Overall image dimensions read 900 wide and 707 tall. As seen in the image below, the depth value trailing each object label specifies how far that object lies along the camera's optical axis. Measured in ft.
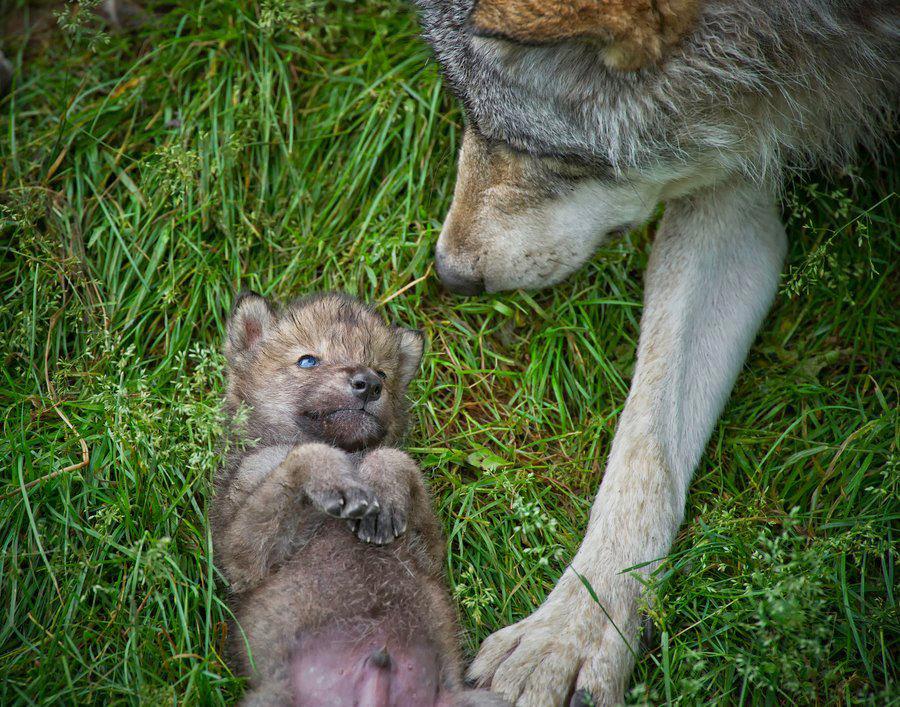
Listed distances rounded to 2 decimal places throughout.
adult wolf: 18.06
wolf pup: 17.78
